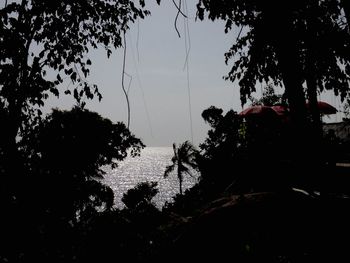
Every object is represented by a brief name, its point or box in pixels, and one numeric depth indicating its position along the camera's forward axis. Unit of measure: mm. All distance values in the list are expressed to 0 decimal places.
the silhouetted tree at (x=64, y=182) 4188
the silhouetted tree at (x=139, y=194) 24984
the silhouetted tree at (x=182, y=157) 42425
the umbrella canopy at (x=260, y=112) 11175
